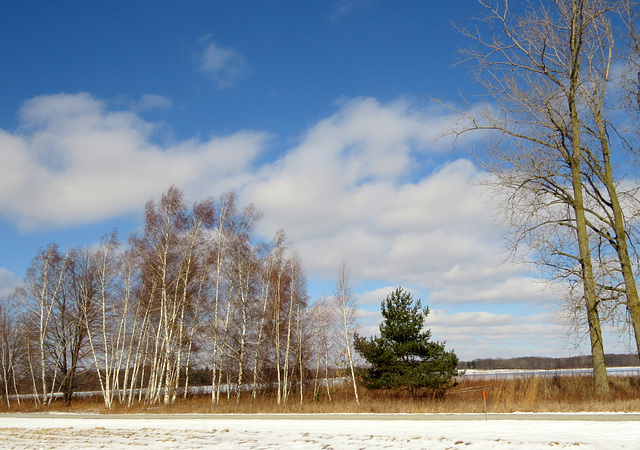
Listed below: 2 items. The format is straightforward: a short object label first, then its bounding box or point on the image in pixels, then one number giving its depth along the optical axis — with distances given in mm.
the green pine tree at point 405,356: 24531
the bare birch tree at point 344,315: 28500
